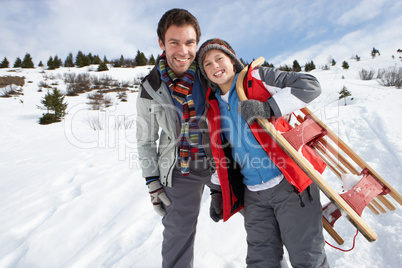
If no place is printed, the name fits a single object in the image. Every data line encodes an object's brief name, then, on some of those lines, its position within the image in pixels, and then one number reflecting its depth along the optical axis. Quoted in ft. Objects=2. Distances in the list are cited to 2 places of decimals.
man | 5.31
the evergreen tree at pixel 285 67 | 75.36
